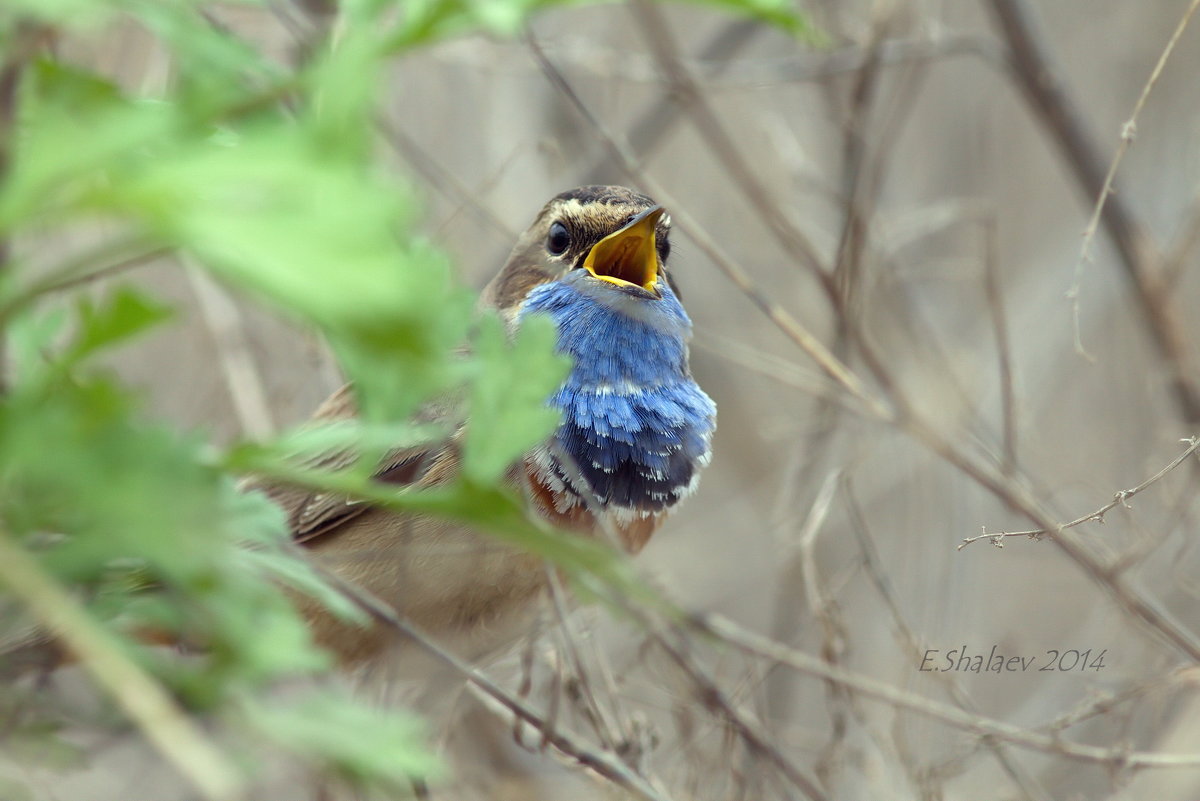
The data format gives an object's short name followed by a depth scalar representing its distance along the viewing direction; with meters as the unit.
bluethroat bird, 6.18
